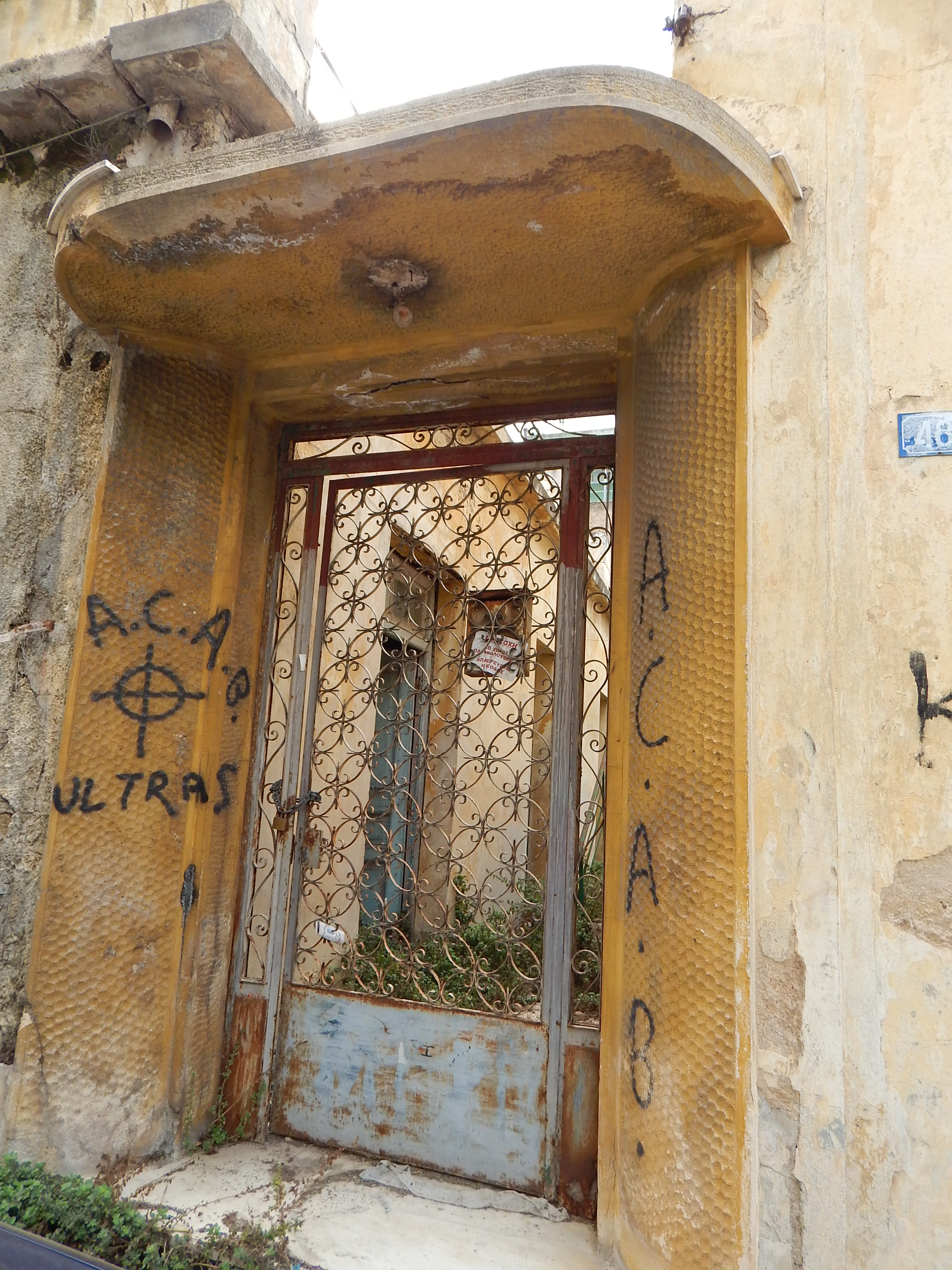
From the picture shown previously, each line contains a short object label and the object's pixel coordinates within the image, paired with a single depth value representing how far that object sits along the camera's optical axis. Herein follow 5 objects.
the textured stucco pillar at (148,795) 3.08
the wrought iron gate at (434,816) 3.14
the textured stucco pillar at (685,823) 2.32
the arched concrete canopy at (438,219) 2.38
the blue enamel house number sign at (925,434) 2.39
